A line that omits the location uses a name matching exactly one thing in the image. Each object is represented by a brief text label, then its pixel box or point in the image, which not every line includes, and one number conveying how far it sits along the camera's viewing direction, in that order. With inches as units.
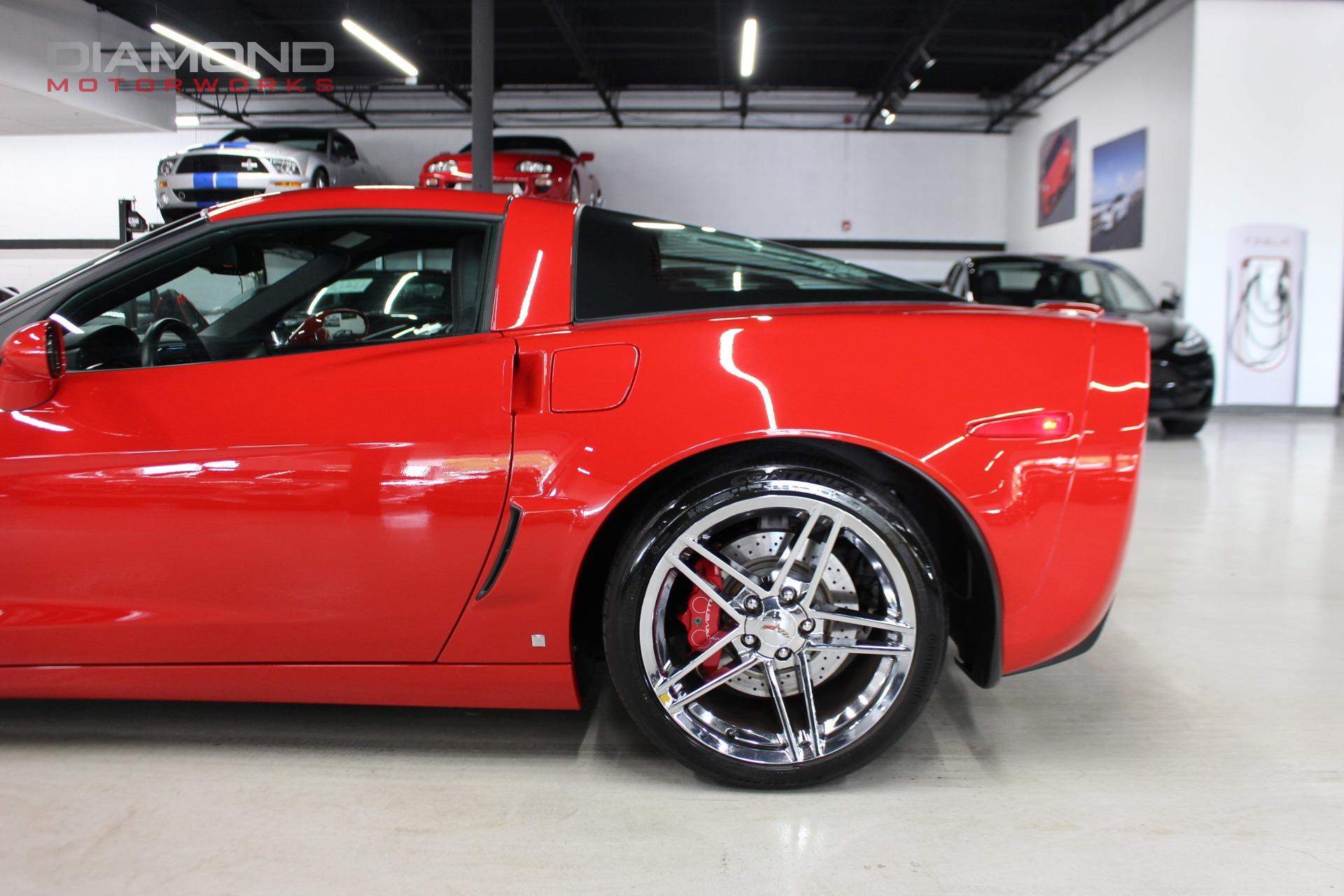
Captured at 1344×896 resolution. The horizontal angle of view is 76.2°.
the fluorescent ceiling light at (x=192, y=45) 418.0
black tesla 258.5
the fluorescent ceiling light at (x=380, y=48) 417.4
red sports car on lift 339.6
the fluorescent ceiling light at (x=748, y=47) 424.2
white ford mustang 354.0
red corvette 60.1
